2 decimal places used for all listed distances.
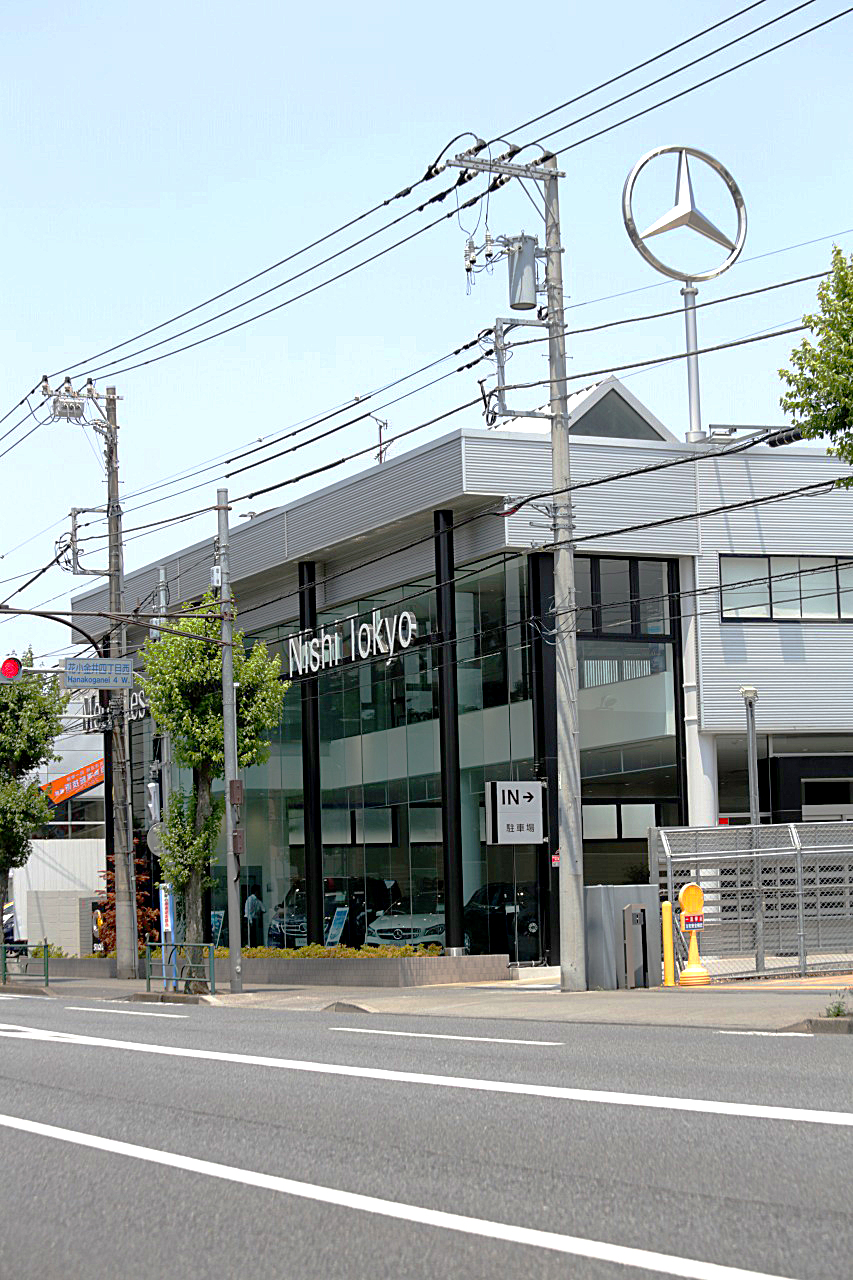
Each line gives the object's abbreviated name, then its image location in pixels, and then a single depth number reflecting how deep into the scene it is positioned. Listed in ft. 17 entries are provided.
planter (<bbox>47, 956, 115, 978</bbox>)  140.46
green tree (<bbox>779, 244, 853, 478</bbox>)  53.93
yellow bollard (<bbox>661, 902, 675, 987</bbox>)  78.07
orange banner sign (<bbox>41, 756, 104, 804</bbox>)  200.54
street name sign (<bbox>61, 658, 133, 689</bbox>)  108.17
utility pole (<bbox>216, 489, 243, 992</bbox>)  97.40
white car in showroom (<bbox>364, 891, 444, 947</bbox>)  111.55
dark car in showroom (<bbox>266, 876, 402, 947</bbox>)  119.24
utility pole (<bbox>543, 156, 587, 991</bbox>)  79.25
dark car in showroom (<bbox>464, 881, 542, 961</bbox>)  105.70
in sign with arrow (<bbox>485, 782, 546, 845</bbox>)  94.22
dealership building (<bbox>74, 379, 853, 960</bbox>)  106.93
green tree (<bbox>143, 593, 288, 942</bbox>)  106.11
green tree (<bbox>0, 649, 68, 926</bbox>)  151.84
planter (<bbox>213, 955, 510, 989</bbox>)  99.25
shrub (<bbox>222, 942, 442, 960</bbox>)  104.42
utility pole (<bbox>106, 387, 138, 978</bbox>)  117.08
